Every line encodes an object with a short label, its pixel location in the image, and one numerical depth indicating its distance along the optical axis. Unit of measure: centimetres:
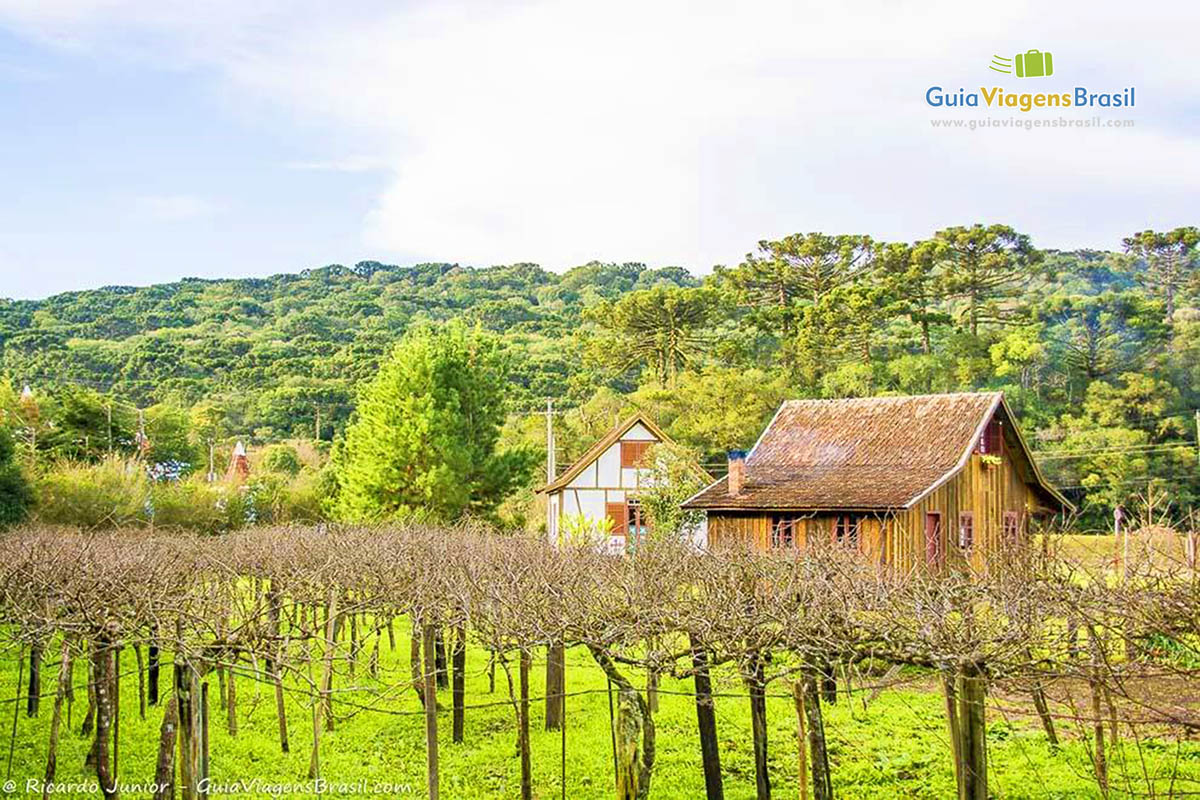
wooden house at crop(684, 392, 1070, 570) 2939
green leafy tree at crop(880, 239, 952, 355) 6166
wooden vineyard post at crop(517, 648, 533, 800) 1416
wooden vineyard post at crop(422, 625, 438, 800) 1389
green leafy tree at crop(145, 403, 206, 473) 5281
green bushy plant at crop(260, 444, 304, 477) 5528
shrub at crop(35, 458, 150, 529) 3556
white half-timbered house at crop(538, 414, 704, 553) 4147
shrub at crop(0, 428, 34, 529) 3284
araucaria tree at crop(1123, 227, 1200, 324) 6288
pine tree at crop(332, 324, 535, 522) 4147
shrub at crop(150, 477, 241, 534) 3909
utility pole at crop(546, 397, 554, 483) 4669
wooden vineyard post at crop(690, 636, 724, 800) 1374
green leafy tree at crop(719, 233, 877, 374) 6519
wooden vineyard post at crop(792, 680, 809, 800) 1341
